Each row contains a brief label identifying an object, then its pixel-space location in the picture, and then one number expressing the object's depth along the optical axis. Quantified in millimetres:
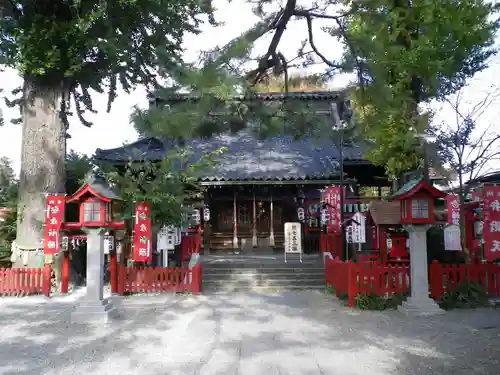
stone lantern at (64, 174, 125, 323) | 8156
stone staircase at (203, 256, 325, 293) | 12406
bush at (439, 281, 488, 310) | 9102
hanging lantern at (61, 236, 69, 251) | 11453
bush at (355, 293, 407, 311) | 9102
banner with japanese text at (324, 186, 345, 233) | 13070
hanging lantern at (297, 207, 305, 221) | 16297
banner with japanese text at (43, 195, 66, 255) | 10527
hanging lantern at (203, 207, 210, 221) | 15891
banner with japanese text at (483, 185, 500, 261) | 9398
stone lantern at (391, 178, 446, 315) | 8914
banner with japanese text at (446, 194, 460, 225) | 11141
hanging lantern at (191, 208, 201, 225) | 14608
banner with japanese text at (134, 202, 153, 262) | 10719
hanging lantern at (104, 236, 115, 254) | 11562
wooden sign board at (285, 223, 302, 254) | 13336
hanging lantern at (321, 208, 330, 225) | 14070
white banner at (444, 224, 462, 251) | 10945
